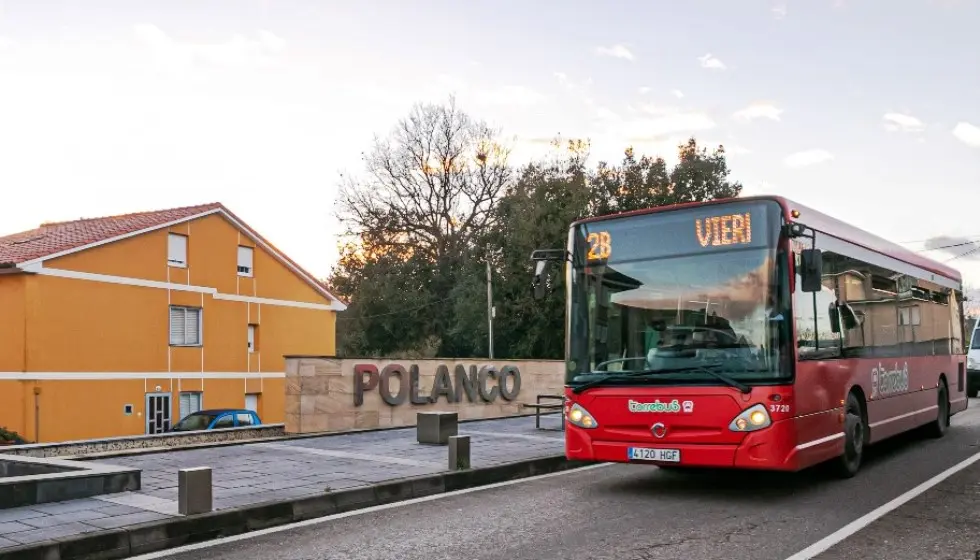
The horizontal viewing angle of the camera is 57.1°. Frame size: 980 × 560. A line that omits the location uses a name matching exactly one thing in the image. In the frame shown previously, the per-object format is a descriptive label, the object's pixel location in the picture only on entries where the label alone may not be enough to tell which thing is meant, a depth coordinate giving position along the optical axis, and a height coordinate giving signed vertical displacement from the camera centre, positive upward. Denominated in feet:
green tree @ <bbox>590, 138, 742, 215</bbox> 147.23 +25.72
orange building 97.66 +3.24
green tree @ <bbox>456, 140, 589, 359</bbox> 143.02 +14.11
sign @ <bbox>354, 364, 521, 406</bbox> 59.82 -3.01
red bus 27.25 -0.04
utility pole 137.80 +6.12
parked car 76.43 -6.28
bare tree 165.27 +26.57
